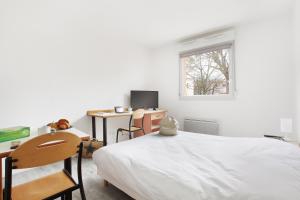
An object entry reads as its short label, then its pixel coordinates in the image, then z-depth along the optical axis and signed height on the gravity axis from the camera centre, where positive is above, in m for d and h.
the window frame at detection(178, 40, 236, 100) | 3.27 +0.58
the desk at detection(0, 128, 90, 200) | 1.06 -0.30
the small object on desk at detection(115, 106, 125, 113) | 3.45 -0.15
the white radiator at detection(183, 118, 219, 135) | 3.45 -0.52
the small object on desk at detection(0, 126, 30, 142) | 1.36 -0.25
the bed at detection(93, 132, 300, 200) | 1.00 -0.49
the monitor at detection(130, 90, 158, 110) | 3.84 +0.05
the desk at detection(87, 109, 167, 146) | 3.02 -0.25
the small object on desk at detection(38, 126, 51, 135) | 1.56 -0.25
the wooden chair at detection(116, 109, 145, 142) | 3.18 -0.28
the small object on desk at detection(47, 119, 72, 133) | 1.88 -0.25
